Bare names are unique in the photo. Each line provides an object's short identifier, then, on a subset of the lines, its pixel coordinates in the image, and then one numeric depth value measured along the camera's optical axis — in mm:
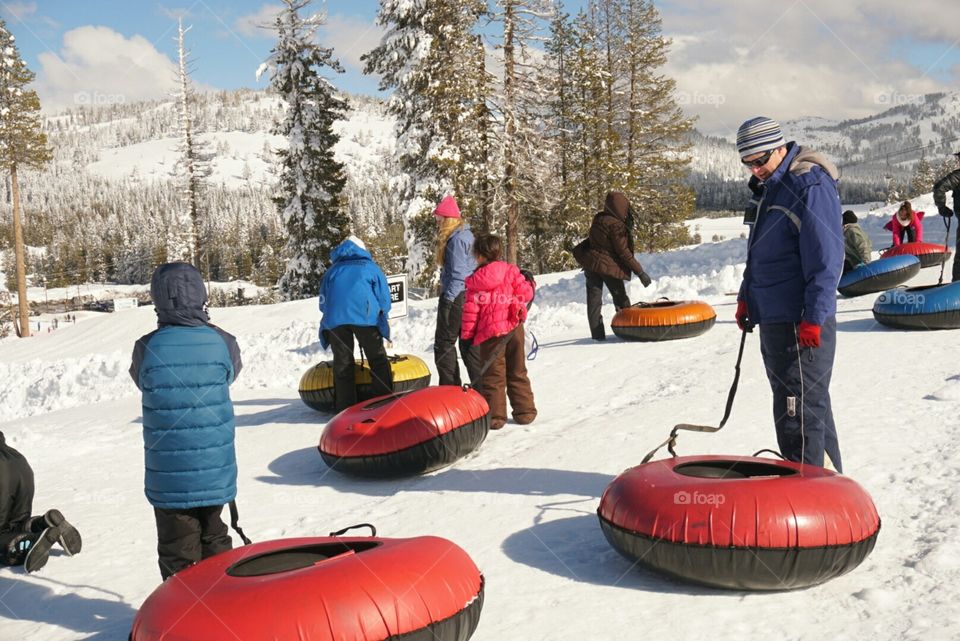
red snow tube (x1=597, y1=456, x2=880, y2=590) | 3311
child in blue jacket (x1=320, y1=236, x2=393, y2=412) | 7176
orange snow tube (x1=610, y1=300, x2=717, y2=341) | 9930
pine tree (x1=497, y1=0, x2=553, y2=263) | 23609
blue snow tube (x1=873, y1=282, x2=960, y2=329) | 8641
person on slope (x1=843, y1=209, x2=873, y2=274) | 12367
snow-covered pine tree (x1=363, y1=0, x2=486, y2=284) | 24625
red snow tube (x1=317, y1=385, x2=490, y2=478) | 5727
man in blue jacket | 3850
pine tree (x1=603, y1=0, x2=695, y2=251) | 33688
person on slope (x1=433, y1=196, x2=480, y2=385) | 7165
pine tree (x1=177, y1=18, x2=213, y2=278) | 39250
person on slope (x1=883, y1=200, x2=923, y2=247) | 13984
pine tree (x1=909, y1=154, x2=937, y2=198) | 68600
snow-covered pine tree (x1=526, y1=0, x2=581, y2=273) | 31578
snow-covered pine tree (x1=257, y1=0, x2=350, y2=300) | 27875
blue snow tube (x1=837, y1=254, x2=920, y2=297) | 11859
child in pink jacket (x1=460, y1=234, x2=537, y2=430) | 6727
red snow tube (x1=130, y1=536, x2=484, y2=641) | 2688
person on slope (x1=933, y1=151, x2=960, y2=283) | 9977
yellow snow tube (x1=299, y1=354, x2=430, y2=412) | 7832
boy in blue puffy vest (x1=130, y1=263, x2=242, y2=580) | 3646
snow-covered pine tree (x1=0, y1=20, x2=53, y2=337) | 31156
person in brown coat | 10078
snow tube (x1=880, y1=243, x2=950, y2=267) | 13480
